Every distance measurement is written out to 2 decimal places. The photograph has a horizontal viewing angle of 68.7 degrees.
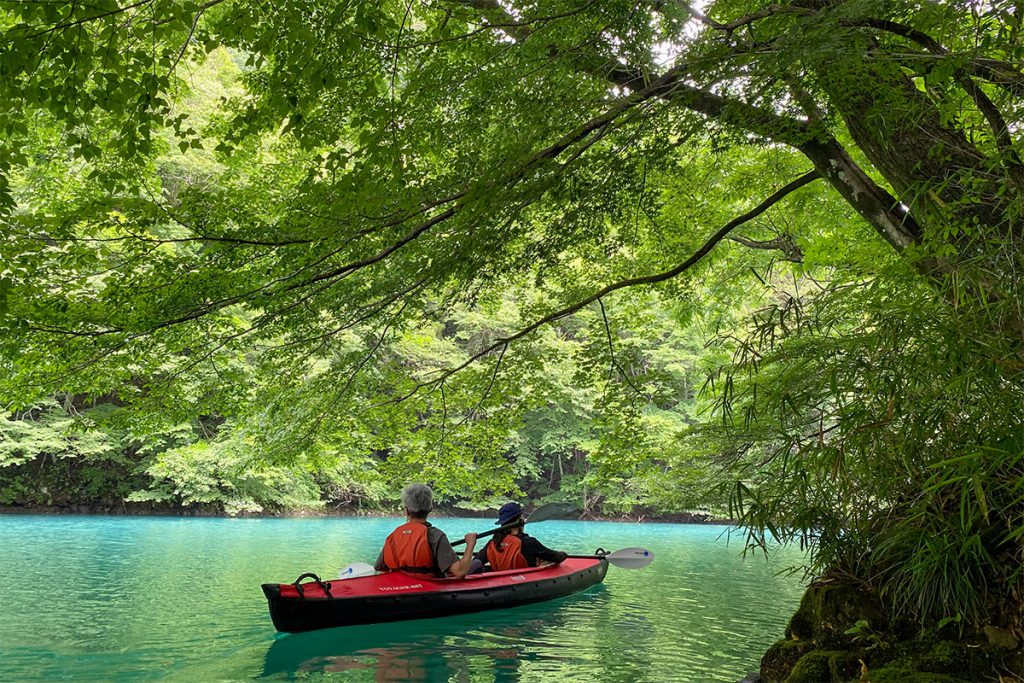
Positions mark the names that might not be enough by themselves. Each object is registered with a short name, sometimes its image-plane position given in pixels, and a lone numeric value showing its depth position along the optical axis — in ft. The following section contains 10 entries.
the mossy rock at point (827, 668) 12.13
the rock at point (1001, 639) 11.41
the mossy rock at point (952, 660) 11.36
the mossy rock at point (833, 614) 12.97
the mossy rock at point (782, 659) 13.46
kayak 19.99
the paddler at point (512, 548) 28.40
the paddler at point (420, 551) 22.61
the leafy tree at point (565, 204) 10.35
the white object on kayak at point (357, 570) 27.30
